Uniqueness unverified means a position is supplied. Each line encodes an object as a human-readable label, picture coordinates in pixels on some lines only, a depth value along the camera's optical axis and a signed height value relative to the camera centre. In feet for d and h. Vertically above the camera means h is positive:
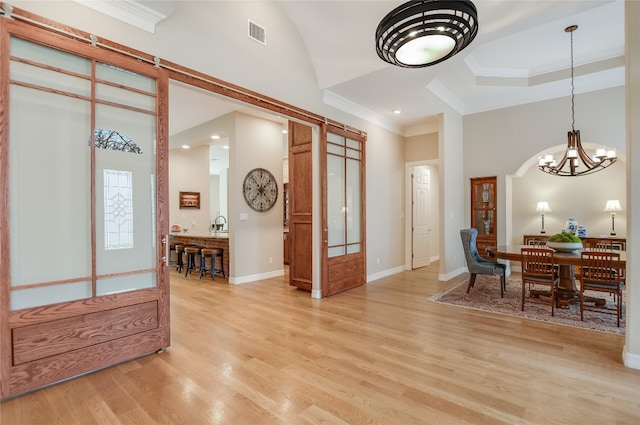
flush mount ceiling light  7.07 +4.47
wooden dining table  13.85 -3.34
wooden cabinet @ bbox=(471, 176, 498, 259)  22.04 -0.10
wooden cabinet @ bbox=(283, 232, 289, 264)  26.85 -3.36
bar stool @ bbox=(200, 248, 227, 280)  20.68 -3.13
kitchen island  20.85 -2.14
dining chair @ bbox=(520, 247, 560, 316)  12.96 -2.55
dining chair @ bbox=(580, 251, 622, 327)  11.64 -2.51
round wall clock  20.47 +1.49
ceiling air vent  12.26 +7.24
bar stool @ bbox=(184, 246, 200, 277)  21.81 -3.28
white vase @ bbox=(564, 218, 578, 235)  20.30 -1.12
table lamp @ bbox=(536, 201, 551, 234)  21.90 +0.16
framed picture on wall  27.81 +1.13
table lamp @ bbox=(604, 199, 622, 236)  19.53 +0.05
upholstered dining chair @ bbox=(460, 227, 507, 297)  15.65 -2.85
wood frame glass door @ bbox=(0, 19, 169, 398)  7.09 +0.11
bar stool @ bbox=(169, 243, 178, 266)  25.07 -3.68
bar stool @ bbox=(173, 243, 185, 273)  23.20 -3.46
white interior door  24.49 -0.68
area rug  12.15 -4.48
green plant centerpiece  14.14 -1.56
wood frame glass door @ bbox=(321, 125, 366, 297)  16.30 +0.03
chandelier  14.85 +2.62
